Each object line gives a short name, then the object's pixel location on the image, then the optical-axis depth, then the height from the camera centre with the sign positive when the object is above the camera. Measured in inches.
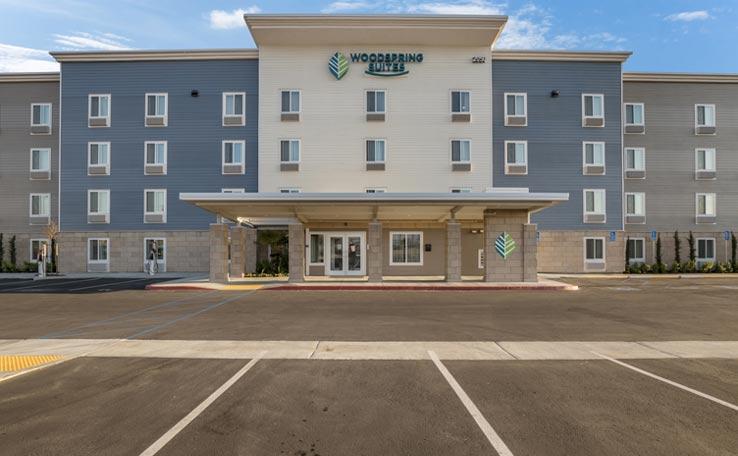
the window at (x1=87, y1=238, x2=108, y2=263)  1172.5 -42.5
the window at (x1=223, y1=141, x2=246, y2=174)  1153.4 +203.2
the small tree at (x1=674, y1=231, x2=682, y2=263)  1200.2 -33.6
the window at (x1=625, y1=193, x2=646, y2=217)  1212.5 +87.0
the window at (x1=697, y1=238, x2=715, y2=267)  1217.4 -39.4
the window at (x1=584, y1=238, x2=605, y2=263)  1156.5 -38.1
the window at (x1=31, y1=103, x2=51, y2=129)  1251.2 +342.7
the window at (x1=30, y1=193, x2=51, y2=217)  1246.3 +81.7
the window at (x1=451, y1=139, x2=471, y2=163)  1121.4 +213.9
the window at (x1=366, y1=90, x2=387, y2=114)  1124.5 +341.6
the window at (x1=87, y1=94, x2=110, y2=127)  1180.5 +342.9
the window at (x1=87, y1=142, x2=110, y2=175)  1175.6 +205.9
